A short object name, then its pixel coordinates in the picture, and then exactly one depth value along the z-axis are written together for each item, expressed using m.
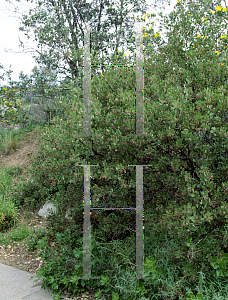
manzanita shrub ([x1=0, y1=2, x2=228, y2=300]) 2.58
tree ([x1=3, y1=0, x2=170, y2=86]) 6.74
